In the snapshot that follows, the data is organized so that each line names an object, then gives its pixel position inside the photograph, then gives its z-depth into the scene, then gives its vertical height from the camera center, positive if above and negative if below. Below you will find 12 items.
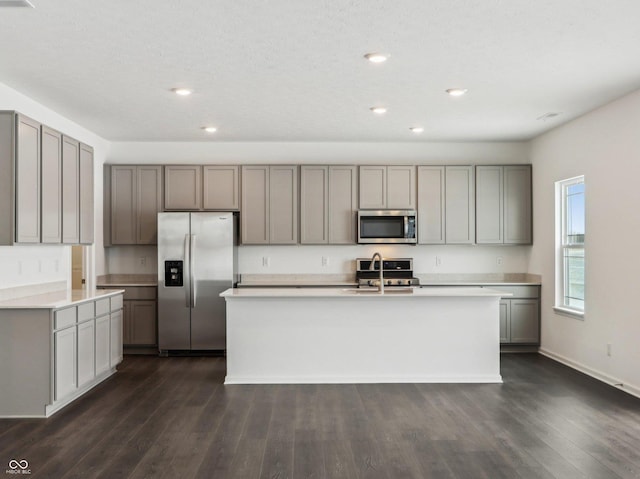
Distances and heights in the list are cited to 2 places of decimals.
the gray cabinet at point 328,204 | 7.31 +0.52
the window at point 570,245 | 6.23 -0.01
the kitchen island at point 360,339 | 5.46 -0.90
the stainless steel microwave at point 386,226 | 7.25 +0.24
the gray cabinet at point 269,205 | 7.29 +0.51
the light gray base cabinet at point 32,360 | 4.36 -0.87
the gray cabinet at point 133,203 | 7.25 +0.54
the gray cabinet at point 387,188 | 7.34 +0.73
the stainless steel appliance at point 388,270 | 7.45 -0.32
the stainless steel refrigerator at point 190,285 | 6.90 -0.47
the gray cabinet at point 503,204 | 7.38 +0.52
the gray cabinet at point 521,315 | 7.05 -0.86
